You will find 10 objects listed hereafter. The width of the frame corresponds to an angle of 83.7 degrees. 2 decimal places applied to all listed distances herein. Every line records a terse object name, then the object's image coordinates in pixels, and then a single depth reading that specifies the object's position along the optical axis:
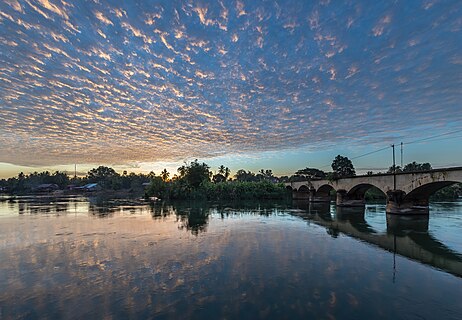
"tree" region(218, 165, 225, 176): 167.31
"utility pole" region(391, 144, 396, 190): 39.22
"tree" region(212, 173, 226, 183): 162.20
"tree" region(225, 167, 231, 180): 167.62
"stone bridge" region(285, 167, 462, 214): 31.91
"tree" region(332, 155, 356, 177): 132.30
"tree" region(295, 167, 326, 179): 82.75
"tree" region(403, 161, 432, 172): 126.50
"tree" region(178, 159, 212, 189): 91.46
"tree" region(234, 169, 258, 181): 179.55
